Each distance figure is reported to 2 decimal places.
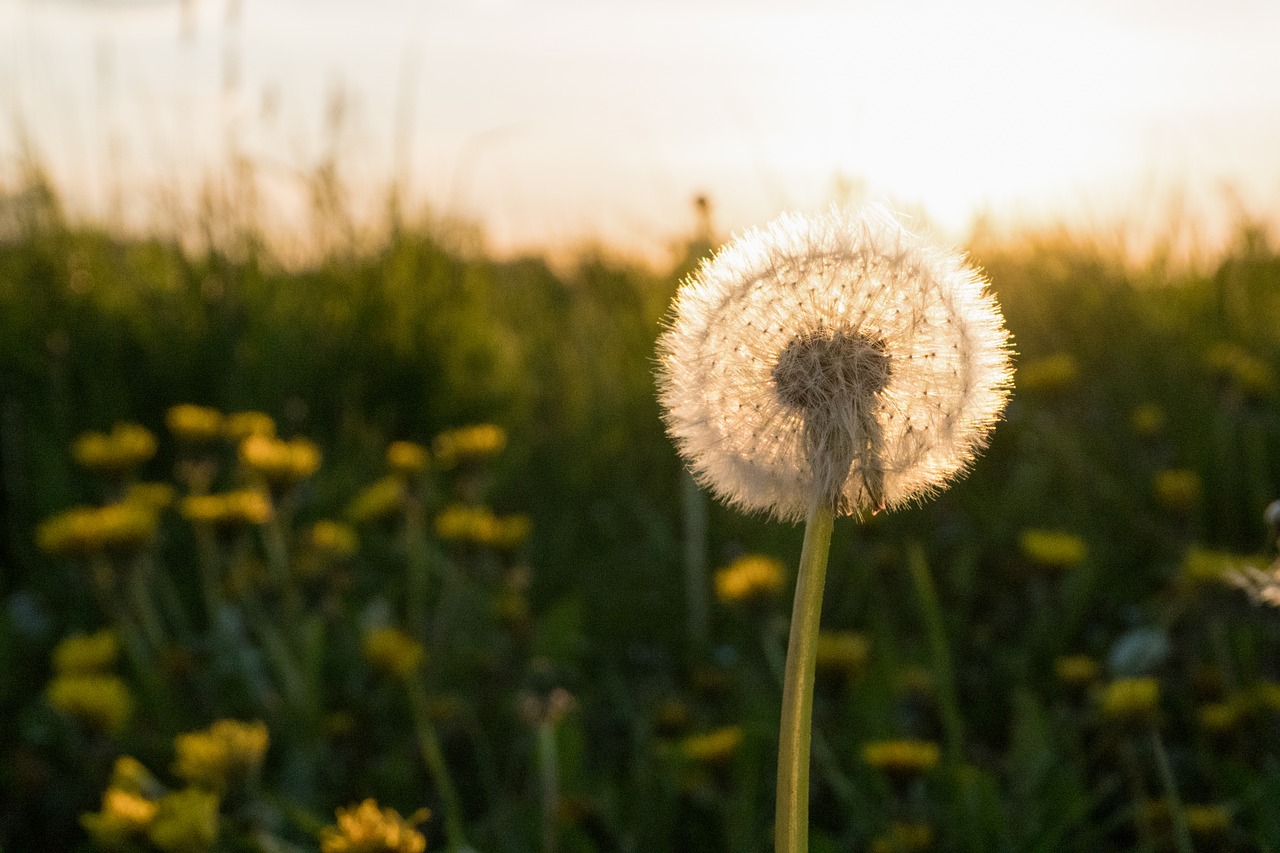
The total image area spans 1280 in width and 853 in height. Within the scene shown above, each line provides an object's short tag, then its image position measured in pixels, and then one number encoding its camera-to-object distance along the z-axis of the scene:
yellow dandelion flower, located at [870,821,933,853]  0.41
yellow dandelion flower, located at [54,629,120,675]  0.54
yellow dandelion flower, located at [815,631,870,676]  0.51
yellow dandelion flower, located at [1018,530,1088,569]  0.56
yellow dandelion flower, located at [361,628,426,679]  0.53
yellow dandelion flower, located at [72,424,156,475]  0.61
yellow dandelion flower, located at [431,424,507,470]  0.63
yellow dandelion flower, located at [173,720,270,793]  0.41
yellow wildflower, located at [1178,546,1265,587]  0.52
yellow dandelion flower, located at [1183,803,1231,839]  0.42
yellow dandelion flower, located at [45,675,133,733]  0.49
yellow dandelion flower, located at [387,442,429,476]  0.62
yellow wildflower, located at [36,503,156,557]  0.53
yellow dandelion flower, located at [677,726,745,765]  0.45
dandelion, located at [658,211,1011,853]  0.28
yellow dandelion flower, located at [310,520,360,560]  0.64
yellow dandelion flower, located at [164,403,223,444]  0.65
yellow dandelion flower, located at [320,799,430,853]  0.33
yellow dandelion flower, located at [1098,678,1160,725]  0.43
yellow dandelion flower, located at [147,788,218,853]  0.37
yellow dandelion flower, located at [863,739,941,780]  0.43
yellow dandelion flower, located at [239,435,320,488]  0.57
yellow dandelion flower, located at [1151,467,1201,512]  0.63
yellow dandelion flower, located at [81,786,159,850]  0.38
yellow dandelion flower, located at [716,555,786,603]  0.50
